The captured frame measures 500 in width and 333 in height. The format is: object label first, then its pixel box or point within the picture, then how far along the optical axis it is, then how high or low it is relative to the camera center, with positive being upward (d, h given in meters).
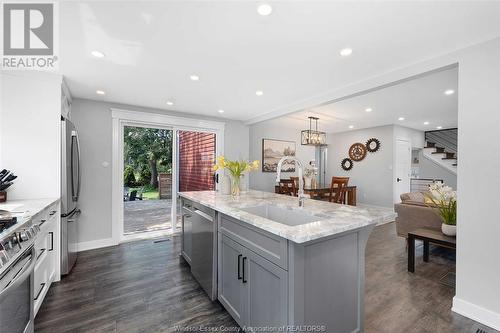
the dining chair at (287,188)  5.41 -0.56
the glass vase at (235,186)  2.83 -0.27
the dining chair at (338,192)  5.44 -0.65
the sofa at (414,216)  3.31 -0.78
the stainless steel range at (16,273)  1.15 -0.63
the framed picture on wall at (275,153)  6.25 +0.37
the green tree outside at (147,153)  4.14 +0.21
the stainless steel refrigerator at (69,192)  2.66 -0.36
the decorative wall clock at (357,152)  7.14 +0.46
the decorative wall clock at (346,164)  7.52 +0.05
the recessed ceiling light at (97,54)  2.20 +1.11
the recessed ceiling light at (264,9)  1.55 +1.12
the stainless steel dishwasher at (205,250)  2.13 -0.90
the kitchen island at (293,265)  1.30 -0.68
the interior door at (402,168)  6.49 -0.07
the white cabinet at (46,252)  1.95 -0.89
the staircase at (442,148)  7.28 +0.61
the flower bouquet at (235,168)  2.84 -0.04
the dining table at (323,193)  5.21 -0.69
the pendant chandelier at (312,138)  5.13 +0.64
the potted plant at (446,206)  2.70 -0.51
